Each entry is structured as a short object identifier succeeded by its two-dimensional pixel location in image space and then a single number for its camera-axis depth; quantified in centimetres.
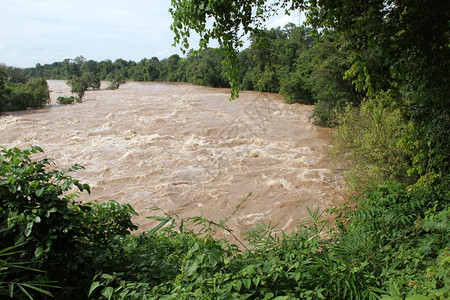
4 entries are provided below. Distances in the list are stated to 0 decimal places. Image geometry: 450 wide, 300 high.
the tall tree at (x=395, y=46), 375
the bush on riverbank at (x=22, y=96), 2277
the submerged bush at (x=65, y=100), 2667
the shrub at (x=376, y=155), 752
